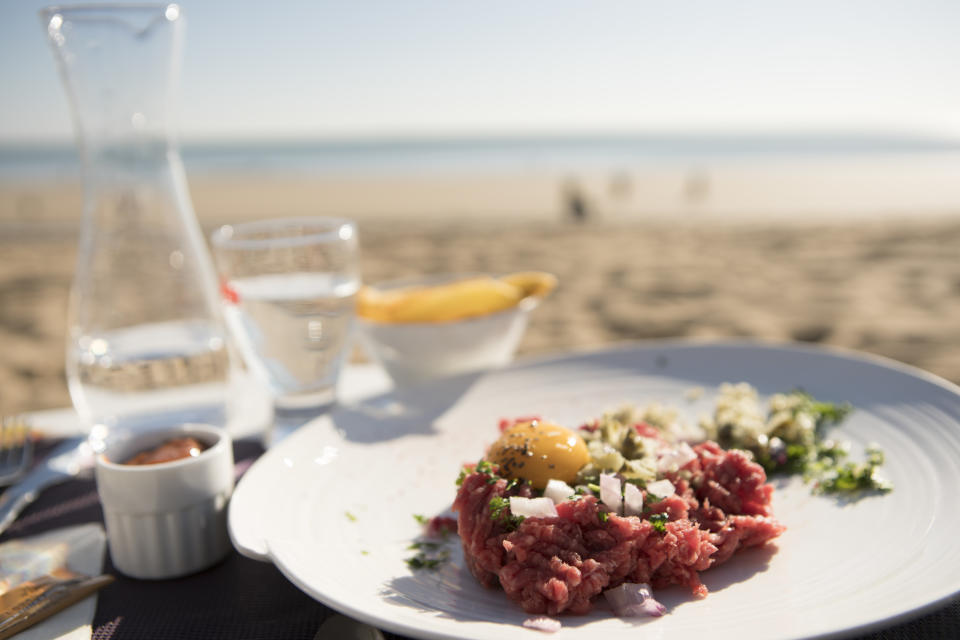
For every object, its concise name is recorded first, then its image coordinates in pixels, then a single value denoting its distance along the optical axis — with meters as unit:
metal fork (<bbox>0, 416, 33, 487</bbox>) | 0.55
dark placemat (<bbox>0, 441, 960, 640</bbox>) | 0.41
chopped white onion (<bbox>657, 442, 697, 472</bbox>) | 0.47
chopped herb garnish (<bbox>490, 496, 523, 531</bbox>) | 0.43
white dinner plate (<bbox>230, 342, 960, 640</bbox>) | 0.38
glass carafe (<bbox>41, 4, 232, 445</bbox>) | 0.53
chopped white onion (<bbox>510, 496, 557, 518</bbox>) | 0.43
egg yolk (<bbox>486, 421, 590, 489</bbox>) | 0.47
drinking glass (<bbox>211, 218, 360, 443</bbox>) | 0.55
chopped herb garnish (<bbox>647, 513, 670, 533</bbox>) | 0.42
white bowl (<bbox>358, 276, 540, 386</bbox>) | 0.62
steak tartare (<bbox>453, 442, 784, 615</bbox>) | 0.40
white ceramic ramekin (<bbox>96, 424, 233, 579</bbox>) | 0.45
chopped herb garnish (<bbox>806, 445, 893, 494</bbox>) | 0.47
